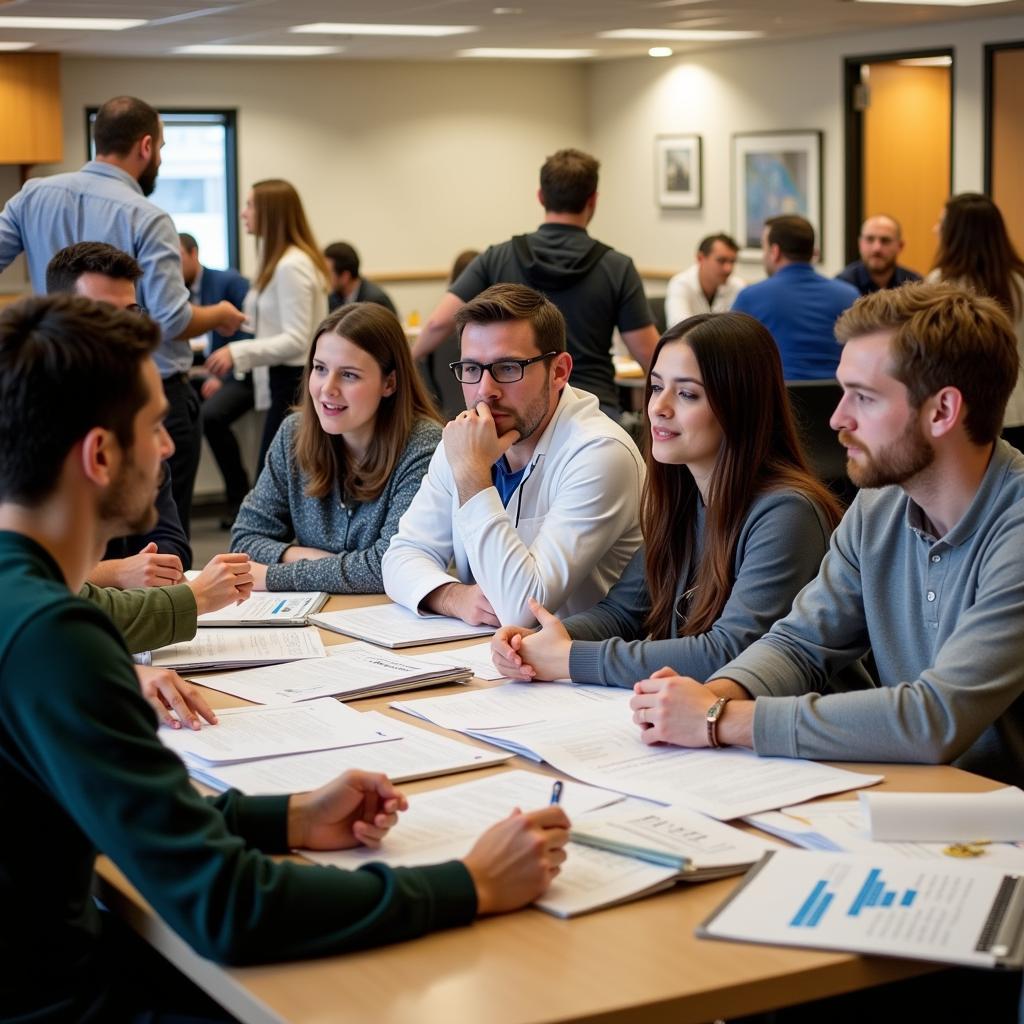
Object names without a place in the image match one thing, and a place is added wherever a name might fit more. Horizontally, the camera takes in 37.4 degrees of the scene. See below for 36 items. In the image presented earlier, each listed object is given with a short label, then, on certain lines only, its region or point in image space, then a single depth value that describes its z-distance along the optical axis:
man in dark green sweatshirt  1.32
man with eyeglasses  2.74
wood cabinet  8.79
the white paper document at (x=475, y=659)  2.42
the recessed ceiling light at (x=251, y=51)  9.18
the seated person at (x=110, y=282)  3.38
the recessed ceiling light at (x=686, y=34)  8.79
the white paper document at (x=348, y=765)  1.83
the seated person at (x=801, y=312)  5.78
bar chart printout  1.41
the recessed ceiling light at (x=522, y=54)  9.94
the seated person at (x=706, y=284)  8.16
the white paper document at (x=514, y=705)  2.13
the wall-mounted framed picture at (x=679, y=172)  10.41
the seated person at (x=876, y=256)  7.45
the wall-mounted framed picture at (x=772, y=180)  9.38
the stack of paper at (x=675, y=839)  1.58
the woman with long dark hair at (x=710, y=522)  2.34
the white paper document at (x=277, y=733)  1.97
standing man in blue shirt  4.50
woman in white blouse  6.30
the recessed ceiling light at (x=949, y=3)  7.51
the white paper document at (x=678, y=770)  1.79
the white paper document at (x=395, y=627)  2.64
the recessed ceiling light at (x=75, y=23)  7.38
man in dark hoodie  4.87
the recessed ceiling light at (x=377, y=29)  8.19
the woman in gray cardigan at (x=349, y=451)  3.25
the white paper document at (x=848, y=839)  1.63
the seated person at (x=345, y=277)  7.93
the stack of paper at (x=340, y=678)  2.28
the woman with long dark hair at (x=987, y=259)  5.53
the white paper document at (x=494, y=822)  1.53
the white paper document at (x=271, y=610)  2.77
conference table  1.31
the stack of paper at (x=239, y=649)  2.46
